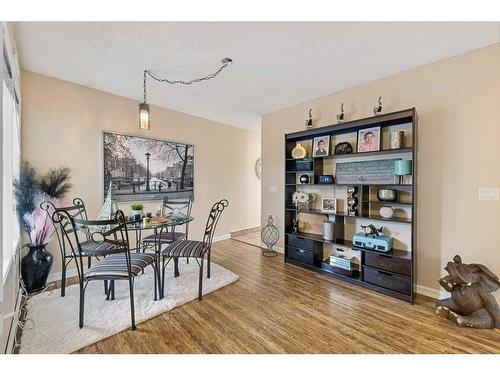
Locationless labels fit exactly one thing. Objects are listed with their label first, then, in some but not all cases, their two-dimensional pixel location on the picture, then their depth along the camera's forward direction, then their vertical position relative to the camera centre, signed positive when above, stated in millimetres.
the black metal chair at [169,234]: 2889 -684
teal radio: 2457 -638
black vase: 2357 -881
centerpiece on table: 2600 -288
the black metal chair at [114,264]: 1795 -697
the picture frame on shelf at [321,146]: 3086 +526
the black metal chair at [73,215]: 2318 -395
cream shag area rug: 1673 -1143
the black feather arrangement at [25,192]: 2305 -86
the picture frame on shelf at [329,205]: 3059 -285
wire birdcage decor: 3938 -896
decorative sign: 2570 +152
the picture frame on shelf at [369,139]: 2611 +532
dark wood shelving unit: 2291 -437
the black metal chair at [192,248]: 2330 -693
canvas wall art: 3195 +250
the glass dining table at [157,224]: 2189 -403
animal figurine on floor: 1853 -954
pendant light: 2390 +1270
